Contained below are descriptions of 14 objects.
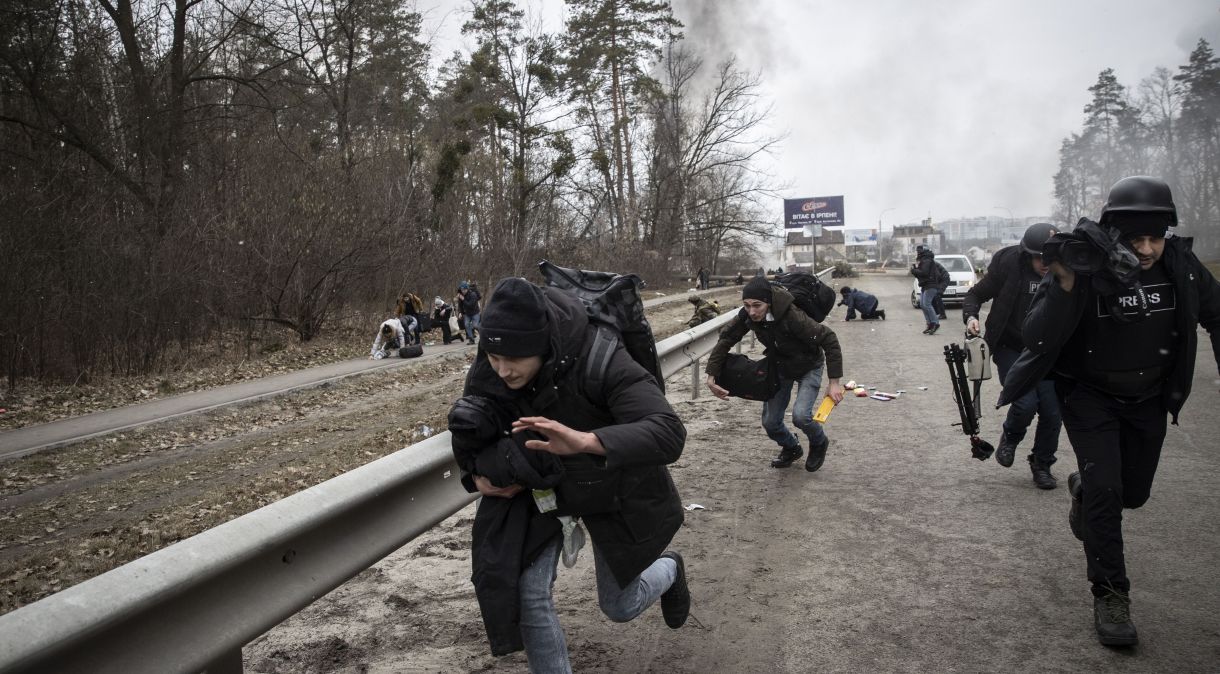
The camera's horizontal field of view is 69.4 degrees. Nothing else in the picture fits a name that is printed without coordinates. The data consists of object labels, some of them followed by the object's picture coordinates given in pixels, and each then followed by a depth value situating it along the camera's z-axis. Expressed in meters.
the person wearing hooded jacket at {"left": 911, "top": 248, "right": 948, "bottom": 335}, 18.88
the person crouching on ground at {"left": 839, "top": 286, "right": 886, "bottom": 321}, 22.03
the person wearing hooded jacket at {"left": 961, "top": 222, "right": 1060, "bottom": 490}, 6.09
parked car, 27.38
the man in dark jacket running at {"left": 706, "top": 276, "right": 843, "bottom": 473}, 6.69
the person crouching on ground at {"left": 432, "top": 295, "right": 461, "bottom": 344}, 20.39
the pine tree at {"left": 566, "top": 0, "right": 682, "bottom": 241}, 40.34
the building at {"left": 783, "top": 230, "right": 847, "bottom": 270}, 122.78
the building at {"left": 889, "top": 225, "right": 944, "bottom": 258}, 127.37
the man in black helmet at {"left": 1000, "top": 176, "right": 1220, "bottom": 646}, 3.82
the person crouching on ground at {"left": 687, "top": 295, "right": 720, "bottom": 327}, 14.80
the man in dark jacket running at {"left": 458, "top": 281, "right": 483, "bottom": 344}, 20.72
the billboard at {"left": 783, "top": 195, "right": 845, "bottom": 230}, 75.50
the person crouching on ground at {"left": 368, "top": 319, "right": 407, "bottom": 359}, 17.36
